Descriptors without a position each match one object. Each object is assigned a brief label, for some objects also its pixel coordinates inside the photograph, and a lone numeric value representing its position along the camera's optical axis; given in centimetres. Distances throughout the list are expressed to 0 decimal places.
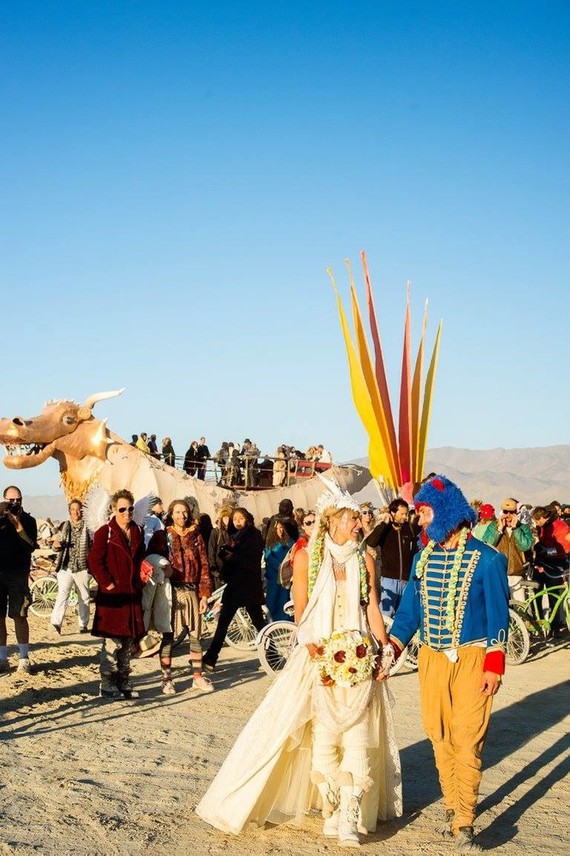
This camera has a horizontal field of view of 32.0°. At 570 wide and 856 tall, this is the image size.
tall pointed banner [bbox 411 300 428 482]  2462
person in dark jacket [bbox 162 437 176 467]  2236
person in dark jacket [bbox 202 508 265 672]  1048
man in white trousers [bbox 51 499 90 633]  1234
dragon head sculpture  1798
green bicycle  1137
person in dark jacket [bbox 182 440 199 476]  2294
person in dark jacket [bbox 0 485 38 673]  979
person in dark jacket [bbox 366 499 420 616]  1105
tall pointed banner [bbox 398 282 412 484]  2423
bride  524
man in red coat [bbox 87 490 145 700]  895
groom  514
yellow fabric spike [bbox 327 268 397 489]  2409
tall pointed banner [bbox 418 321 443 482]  2502
